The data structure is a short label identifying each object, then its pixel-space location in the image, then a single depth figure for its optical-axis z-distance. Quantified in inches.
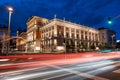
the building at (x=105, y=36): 2224.9
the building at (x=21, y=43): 2446.1
